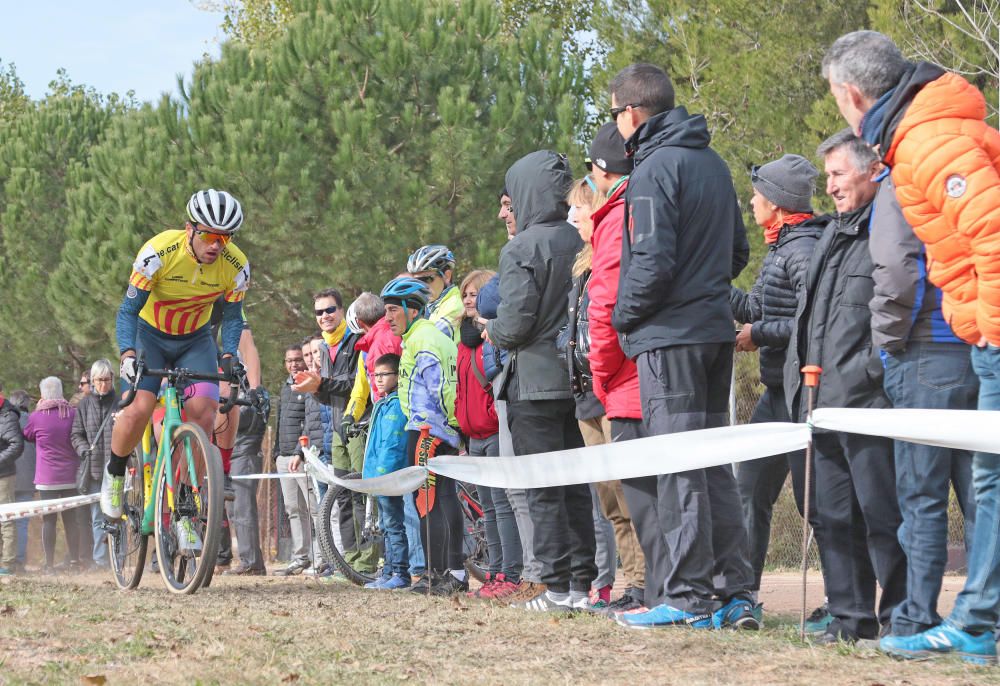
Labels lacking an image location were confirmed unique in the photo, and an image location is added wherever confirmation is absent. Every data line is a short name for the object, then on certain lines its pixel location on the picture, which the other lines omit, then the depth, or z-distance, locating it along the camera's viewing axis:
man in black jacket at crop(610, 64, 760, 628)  11.36
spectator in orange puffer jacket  9.14
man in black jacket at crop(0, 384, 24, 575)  31.56
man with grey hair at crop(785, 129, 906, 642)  10.63
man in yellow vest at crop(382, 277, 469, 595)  17.16
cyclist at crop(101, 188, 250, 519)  16.80
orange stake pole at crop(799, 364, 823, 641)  10.47
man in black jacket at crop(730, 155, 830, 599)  13.25
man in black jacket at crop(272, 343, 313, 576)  26.34
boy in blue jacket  18.42
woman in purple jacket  33.34
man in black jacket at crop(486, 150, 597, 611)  14.07
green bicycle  15.67
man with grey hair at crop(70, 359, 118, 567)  31.66
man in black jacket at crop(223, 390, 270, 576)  25.53
